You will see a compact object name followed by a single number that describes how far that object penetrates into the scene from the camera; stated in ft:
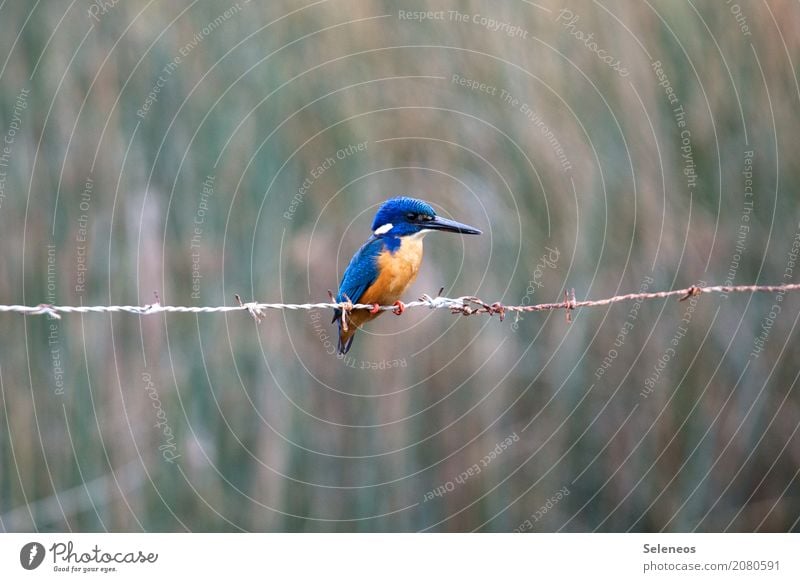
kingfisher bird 25.00
